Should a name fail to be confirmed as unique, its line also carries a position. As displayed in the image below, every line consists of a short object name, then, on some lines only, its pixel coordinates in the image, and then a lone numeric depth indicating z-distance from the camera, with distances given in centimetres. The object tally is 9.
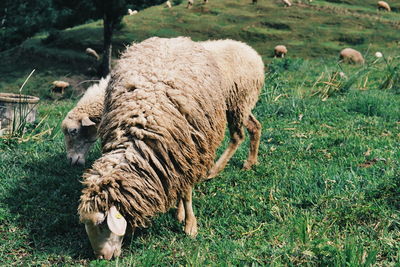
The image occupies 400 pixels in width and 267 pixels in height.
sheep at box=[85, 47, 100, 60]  1875
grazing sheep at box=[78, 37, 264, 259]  310
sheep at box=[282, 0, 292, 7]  2311
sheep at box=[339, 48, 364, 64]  1350
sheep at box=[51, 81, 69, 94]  1585
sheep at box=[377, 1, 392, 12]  2331
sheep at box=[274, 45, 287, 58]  1722
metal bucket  596
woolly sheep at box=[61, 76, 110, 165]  513
